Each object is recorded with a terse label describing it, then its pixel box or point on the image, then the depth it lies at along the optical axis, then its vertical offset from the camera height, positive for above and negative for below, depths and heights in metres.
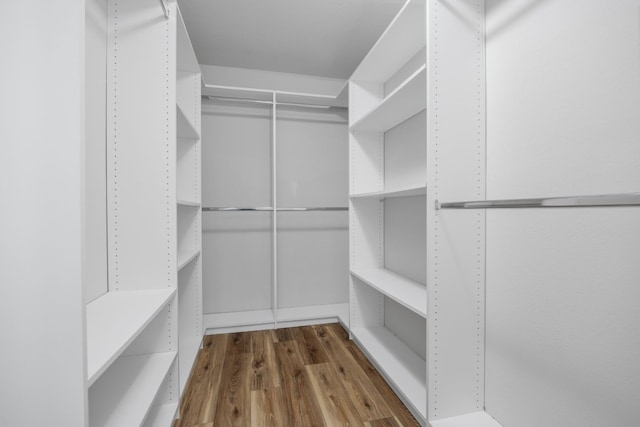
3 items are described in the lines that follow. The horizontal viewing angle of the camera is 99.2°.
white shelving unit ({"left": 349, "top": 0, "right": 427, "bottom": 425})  1.48 +0.03
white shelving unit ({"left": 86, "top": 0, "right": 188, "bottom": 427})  1.24 +0.19
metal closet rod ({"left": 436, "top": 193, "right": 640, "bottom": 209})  0.52 +0.03
